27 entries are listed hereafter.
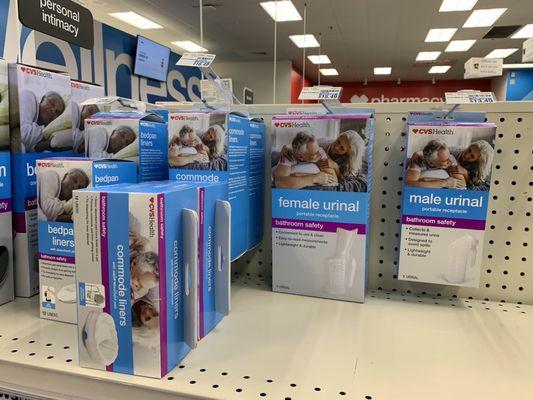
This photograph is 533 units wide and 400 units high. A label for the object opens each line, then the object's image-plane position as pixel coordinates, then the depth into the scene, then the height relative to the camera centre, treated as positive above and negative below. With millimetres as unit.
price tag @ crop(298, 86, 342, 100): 906 +130
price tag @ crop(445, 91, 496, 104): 897 +124
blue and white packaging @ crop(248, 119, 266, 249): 969 -66
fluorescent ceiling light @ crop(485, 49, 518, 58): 8609 +2144
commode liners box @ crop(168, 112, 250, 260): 834 +4
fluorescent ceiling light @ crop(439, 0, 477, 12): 5670 +2052
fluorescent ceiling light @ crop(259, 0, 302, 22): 5819 +2060
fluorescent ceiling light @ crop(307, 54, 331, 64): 9514 +2160
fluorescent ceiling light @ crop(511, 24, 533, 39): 6875 +2091
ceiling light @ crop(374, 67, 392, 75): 10652 +2167
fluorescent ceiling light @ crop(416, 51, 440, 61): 8875 +2152
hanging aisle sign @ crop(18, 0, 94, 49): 911 +304
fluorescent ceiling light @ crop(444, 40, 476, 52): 7898 +2126
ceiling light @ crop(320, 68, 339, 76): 10992 +2190
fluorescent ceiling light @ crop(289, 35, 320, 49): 7711 +2109
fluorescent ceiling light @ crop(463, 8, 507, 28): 6090 +2081
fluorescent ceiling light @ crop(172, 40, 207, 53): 8273 +2127
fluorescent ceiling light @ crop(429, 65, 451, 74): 10352 +2170
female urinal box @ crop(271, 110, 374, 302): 840 -98
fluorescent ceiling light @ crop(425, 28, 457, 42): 7125 +2100
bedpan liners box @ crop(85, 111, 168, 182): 863 +25
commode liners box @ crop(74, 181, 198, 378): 575 -173
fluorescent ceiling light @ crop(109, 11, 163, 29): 6520 +2093
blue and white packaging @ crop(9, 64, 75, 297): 848 +16
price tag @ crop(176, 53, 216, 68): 957 +210
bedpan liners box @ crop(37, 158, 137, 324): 736 -123
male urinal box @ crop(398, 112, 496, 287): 814 -82
